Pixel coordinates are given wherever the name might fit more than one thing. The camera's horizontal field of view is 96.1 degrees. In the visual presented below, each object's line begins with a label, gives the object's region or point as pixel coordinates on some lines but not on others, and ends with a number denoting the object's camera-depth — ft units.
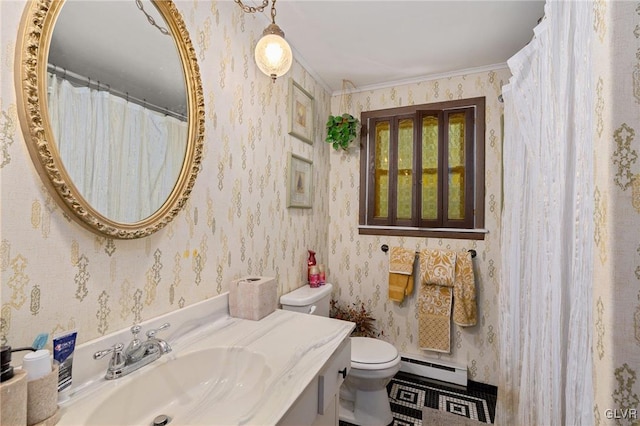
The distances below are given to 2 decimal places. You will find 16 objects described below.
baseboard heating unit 7.06
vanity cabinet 2.63
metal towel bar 7.91
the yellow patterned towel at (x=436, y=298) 7.04
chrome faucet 2.70
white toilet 5.56
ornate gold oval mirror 2.31
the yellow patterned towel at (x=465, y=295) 6.85
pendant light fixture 3.89
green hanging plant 7.76
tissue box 4.17
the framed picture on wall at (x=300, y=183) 6.35
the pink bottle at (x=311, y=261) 7.06
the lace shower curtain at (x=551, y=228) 2.58
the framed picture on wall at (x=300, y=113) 6.34
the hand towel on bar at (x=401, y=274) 7.39
